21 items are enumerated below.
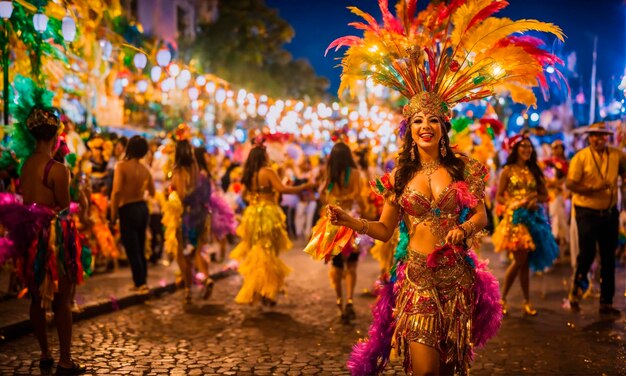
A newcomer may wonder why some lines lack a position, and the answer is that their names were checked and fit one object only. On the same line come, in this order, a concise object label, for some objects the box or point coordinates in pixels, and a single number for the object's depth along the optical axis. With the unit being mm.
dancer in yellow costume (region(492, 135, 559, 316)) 8812
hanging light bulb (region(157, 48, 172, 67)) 15682
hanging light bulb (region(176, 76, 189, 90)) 18484
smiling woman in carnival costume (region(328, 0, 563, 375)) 4508
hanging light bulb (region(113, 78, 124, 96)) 17061
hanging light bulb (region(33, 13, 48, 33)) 8773
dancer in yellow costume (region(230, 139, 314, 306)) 9227
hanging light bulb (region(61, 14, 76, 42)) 9188
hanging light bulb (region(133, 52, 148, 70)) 14744
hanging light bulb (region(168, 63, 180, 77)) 17922
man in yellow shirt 8672
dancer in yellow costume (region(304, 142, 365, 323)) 8844
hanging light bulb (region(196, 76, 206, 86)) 19844
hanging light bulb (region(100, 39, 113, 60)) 12867
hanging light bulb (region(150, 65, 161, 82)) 17141
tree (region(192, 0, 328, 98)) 39688
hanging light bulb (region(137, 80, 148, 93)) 20859
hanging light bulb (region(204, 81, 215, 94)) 20594
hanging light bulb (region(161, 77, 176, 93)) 18719
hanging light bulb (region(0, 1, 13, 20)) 8234
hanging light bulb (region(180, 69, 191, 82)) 18412
